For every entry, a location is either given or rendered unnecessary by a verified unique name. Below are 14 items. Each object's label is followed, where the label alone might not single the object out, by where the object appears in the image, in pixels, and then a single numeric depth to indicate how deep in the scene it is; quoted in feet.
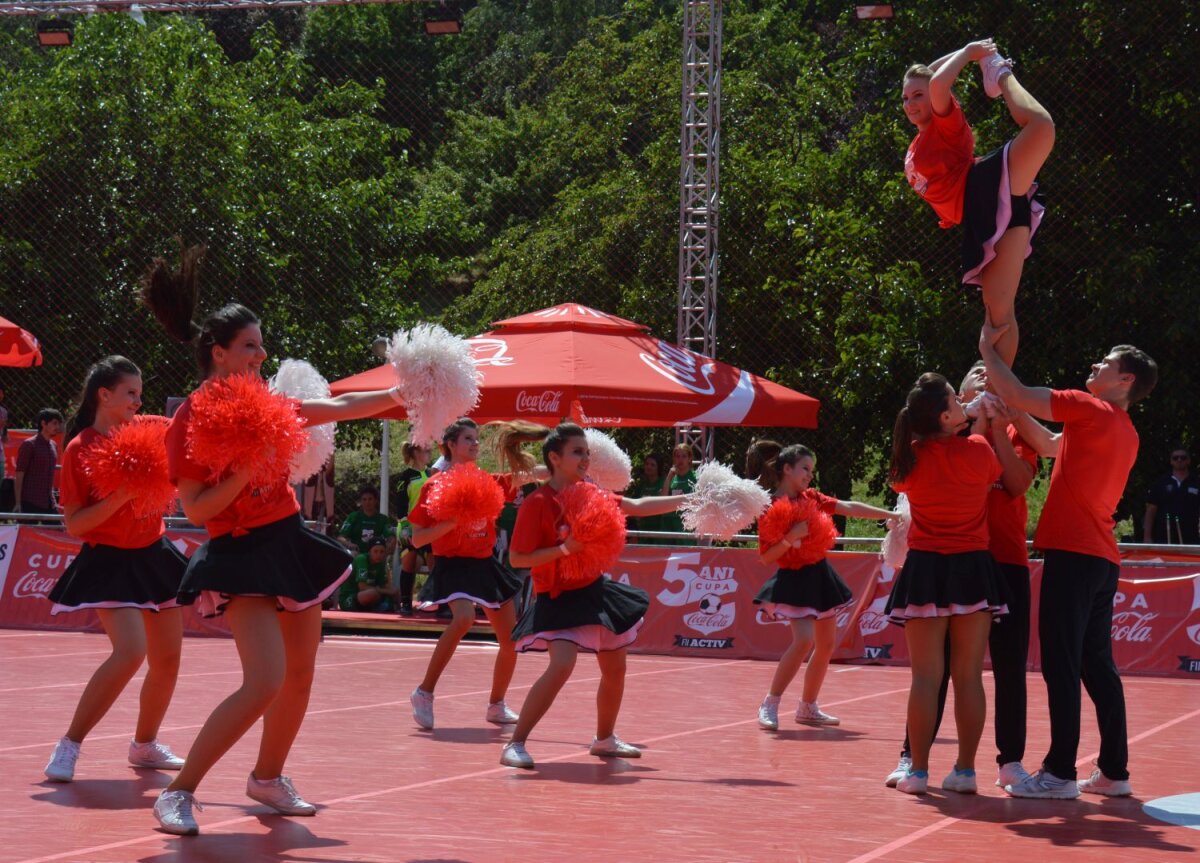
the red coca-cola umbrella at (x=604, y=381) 45.24
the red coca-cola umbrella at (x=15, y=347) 52.44
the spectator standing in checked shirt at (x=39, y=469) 55.62
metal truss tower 56.75
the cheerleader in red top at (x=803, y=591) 31.60
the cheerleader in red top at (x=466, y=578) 30.68
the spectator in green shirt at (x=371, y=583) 54.90
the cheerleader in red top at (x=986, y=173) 20.65
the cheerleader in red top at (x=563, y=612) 25.07
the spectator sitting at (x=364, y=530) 54.80
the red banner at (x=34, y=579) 51.26
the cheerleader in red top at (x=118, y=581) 22.67
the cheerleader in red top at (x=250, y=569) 18.33
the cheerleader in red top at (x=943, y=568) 22.30
